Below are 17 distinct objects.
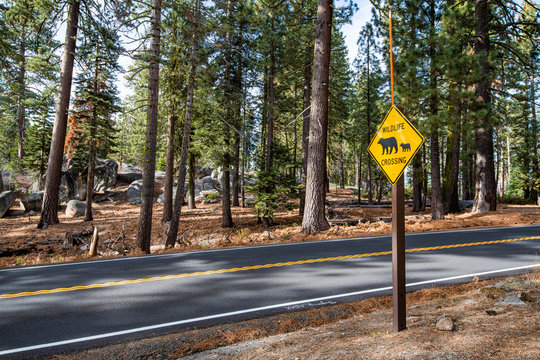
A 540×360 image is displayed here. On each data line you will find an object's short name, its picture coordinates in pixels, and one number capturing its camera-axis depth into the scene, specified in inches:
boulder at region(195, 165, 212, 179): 1479.2
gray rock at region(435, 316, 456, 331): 120.6
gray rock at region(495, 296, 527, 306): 149.5
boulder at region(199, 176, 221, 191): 1323.5
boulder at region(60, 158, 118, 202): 1115.0
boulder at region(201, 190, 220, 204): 1131.3
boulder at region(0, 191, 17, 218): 848.9
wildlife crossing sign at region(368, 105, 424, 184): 130.6
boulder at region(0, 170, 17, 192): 1057.0
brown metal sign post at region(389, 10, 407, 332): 127.5
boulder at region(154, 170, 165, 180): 1542.7
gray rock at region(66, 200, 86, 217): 880.7
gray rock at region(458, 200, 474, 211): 798.6
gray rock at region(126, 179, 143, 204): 1200.0
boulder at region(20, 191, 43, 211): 906.8
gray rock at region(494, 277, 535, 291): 180.2
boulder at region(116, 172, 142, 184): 1392.7
